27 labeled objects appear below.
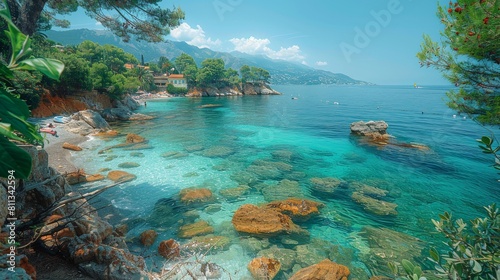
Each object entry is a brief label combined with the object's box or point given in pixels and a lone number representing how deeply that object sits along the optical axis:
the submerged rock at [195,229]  8.01
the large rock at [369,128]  24.27
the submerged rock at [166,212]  8.70
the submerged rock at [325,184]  11.85
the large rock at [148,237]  7.39
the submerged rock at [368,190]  11.45
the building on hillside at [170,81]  80.50
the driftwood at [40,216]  3.25
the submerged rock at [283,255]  6.83
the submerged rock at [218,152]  17.16
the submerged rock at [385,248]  6.98
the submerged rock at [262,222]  8.09
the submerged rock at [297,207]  9.27
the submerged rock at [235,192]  10.88
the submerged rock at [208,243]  7.36
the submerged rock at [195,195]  10.28
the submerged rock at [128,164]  13.73
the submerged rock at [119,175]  11.78
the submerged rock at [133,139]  19.18
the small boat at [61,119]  21.81
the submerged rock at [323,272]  5.91
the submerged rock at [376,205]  9.78
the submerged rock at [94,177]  11.24
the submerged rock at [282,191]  10.96
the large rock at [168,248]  6.79
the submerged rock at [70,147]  15.86
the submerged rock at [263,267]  6.29
